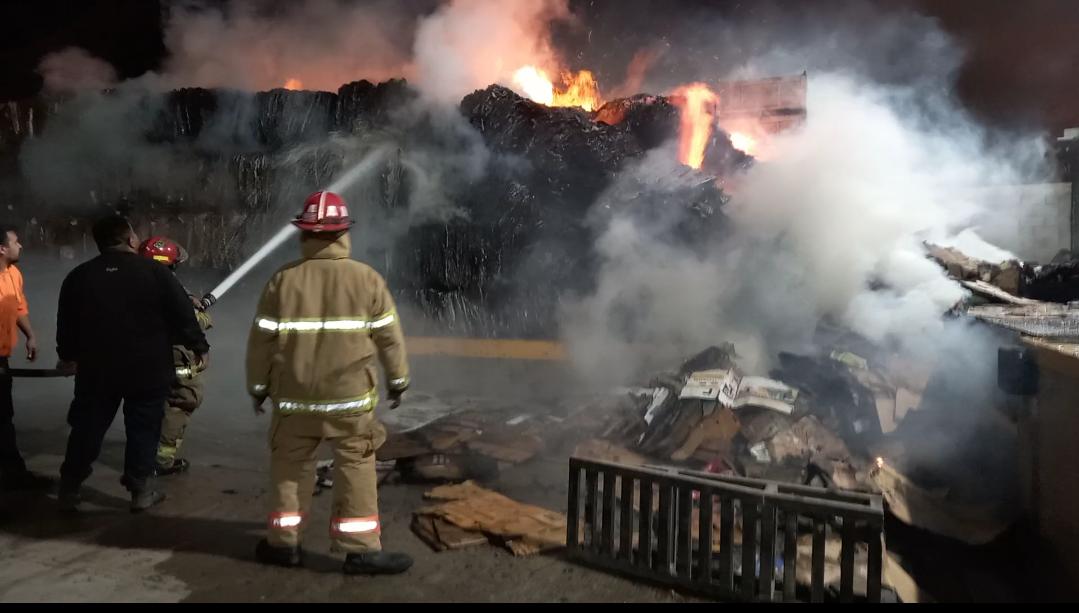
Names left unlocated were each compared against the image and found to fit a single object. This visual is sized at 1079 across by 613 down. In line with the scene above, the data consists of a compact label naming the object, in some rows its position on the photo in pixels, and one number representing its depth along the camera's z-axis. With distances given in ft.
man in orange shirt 14.40
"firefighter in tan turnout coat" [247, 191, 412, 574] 10.21
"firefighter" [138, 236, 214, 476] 15.43
